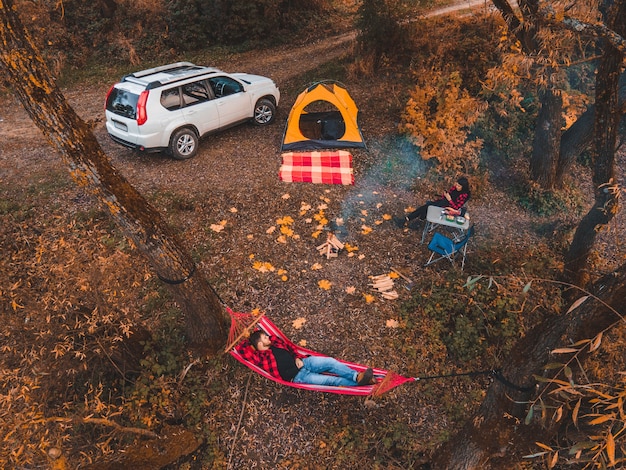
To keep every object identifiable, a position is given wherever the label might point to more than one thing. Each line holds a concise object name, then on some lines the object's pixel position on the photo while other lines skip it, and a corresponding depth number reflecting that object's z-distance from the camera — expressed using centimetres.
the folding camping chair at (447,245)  695
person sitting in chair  743
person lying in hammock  532
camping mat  901
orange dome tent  955
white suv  834
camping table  722
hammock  503
